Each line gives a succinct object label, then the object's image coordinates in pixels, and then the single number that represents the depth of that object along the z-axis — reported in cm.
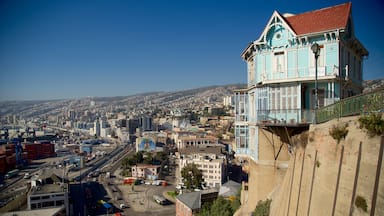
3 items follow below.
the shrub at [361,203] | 769
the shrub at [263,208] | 1687
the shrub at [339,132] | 956
